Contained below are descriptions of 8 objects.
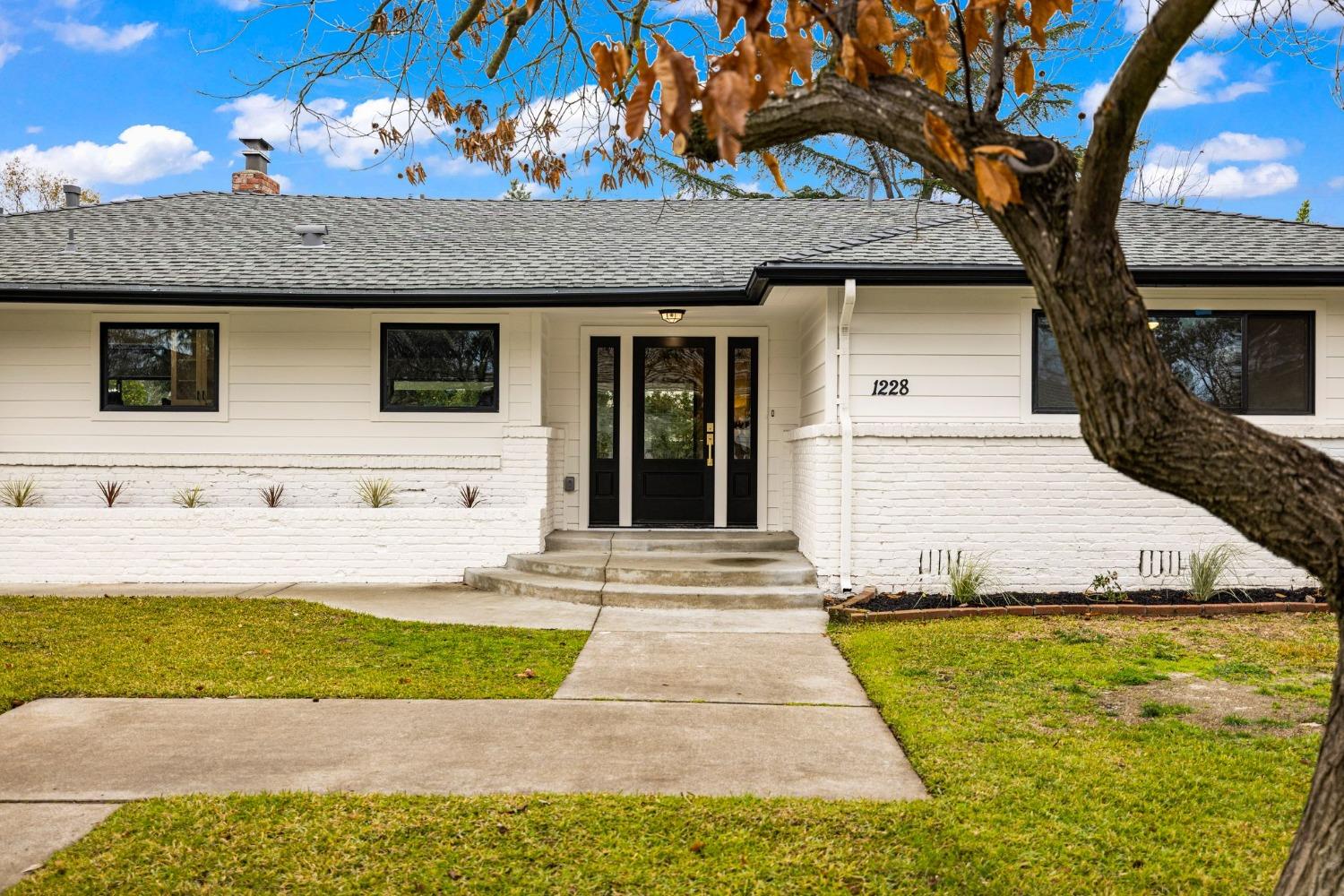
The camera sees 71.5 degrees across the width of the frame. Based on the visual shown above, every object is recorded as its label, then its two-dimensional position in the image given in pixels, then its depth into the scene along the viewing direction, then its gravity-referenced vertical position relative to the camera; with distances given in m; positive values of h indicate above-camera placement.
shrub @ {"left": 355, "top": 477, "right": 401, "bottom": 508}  10.01 -0.64
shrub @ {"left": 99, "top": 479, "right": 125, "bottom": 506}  10.07 -0.65
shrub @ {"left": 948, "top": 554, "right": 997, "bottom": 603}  8.30 -1.27
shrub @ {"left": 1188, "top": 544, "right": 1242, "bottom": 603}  8.23 -1.18
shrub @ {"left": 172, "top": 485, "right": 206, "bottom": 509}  9.93 -0.71
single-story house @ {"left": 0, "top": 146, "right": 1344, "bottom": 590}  8.69 +0.50
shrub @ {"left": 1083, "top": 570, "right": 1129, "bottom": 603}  8.39 -1.39
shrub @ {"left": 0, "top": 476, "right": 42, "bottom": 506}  9.94 -0.67
